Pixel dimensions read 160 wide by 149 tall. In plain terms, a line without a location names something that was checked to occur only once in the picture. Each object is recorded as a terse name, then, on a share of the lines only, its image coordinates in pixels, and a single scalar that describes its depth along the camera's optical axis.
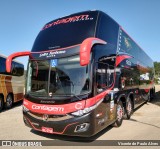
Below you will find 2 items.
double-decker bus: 4.00
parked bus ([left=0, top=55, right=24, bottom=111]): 8.32
